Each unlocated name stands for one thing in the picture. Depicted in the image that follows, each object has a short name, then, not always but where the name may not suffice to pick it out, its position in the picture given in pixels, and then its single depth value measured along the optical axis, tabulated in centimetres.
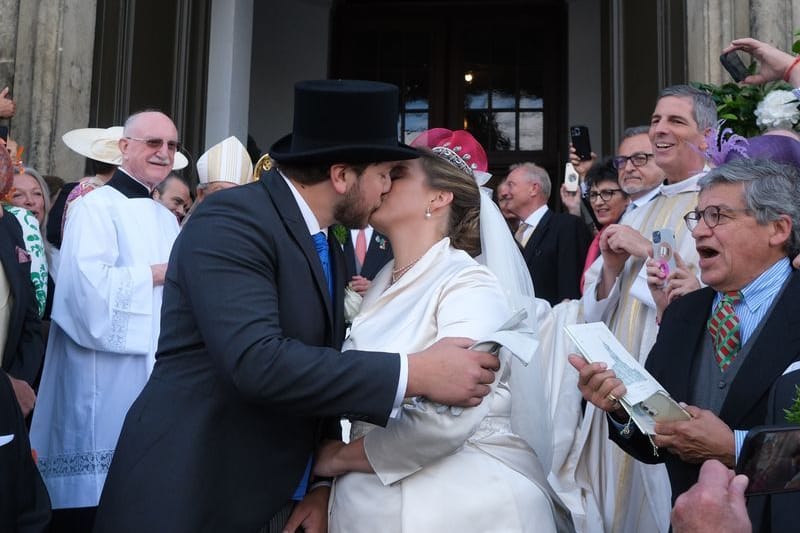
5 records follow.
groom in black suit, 253
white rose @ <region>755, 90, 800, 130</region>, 432
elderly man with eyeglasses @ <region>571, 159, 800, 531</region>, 314
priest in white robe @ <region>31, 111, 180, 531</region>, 446
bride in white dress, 274
